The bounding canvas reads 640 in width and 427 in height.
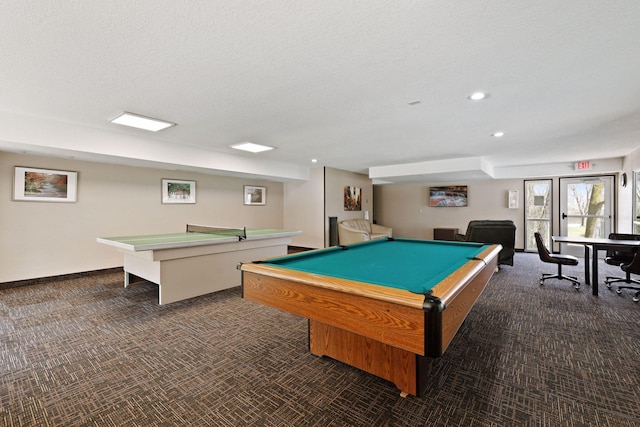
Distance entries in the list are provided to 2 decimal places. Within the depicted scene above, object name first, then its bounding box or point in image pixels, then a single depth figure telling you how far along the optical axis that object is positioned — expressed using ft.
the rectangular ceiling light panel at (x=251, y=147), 16.90
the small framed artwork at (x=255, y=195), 26.05
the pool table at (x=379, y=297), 4.33
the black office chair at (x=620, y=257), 14.43
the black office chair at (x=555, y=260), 14.52
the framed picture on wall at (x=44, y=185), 15.01
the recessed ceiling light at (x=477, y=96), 9.86
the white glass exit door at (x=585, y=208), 23.06
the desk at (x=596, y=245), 12.74
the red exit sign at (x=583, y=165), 23.00
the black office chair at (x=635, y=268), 12.12
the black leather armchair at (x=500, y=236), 18.04
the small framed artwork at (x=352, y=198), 29.07
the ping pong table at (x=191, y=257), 12.00
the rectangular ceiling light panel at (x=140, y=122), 11.93
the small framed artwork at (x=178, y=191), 20.40
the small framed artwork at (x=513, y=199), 26.71
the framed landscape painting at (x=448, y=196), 29.12
